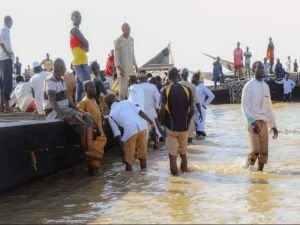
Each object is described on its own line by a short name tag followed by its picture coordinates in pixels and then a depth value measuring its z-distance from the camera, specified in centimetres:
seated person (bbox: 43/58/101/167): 970
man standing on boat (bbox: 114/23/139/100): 1327
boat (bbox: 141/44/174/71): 4547
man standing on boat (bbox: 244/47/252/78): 3528
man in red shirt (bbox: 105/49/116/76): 1867
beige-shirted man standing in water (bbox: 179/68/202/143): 1305
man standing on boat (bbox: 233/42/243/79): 3312
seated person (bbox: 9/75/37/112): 1377
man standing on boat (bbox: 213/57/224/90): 3647
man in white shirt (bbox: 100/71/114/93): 1527
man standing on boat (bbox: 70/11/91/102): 1171
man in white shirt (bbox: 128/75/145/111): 1183
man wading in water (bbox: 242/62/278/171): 1006
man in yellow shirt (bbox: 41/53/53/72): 1752
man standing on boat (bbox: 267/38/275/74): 3508
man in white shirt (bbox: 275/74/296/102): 3509
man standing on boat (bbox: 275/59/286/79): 3625
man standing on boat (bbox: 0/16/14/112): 1269
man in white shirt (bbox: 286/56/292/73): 4486
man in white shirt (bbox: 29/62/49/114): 1233
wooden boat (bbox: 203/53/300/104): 3566
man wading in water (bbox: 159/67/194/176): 980
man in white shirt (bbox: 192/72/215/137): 1545
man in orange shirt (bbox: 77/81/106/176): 1002
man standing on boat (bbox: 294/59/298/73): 4364
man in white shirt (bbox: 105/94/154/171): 1041
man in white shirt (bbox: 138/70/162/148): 1275
